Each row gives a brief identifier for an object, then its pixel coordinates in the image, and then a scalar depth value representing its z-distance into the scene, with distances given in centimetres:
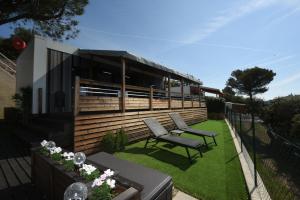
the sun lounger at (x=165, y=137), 380
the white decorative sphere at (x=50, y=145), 213
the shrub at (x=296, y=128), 639
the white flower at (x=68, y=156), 185
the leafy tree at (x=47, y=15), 805
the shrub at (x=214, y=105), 1476
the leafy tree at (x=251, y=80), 3218
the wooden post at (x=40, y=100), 589
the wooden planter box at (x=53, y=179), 130
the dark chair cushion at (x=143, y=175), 155
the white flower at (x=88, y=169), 148
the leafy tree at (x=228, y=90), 3970
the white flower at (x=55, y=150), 201
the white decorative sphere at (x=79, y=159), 171
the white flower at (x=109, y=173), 139
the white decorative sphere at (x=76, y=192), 111
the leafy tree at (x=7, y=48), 2057
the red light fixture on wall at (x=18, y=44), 809
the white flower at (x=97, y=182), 127
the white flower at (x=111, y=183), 126
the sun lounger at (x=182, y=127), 509
